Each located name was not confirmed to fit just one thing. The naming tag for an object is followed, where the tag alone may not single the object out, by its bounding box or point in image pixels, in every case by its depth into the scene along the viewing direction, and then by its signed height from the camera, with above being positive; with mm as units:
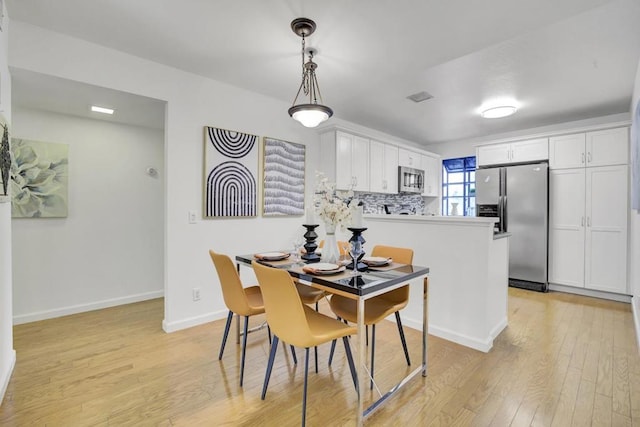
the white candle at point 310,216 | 2354 -36
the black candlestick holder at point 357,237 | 2021 -169
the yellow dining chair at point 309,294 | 2418 -666
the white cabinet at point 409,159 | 5263 +953
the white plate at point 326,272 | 1853 -371
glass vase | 2195 -270
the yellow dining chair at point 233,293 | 2109 -581
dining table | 1607 -399
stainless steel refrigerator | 4441 -27
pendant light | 2186 +771
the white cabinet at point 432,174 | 5926 +751
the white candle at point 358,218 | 2045 -43
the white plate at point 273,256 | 2344 -349
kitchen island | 2584 -572
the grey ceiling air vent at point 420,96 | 3596 +1391
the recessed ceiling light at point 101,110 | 3120 +1051
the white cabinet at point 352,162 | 4125 +708
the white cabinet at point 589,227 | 3951 -207
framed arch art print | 3184 +417
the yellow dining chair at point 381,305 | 2027 -670
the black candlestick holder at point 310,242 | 2432 -249
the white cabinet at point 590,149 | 3957 +868
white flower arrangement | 2088 +25
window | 6027 +565
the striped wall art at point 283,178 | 3672 +425
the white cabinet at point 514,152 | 4570 +949
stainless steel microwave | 5221 +569
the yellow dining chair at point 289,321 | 1596 -609
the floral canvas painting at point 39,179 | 3045 +327
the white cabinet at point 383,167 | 4703 +711
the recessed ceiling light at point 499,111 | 3877 +1309
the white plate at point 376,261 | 2178 -355
